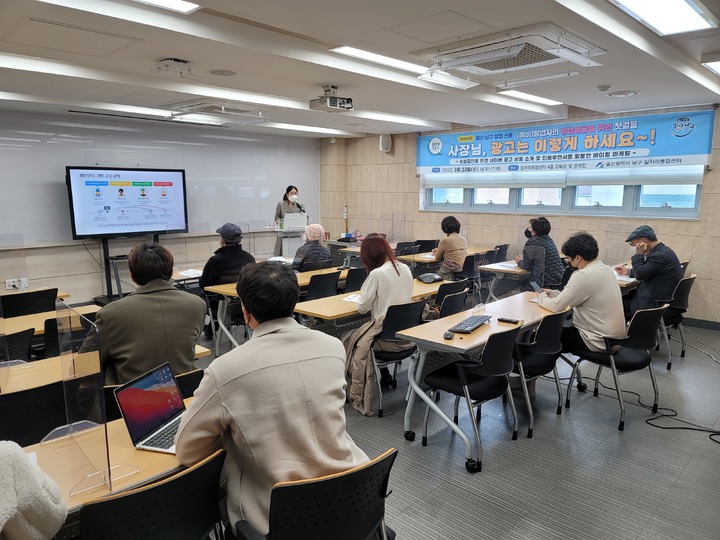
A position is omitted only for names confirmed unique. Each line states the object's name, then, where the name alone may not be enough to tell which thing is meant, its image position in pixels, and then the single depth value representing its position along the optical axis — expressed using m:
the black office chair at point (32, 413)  1.97
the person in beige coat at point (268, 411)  1.41
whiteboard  6.67
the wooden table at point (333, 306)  3.76
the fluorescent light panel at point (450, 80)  4.26
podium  8.09
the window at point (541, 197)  7.54
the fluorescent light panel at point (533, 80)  4.39
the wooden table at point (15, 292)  4.07
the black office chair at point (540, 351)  3.37
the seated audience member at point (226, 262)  4.87
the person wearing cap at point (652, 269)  4.78
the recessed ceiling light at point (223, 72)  4.45
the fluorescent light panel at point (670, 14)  3.15
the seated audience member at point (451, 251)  6.13
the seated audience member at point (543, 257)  5.43
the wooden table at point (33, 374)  2.30
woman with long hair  3.63
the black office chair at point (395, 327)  3.56
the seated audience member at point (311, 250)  5.68
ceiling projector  5.14
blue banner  6.06
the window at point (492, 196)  8.19
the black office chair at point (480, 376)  2.94
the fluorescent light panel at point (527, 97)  5.87
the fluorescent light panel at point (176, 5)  3.08
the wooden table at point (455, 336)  2.98
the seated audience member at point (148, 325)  2.38
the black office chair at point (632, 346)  3.47
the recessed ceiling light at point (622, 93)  5.22
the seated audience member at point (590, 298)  3.51
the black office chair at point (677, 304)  4.83
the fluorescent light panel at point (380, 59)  4.17
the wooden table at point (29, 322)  3.31
